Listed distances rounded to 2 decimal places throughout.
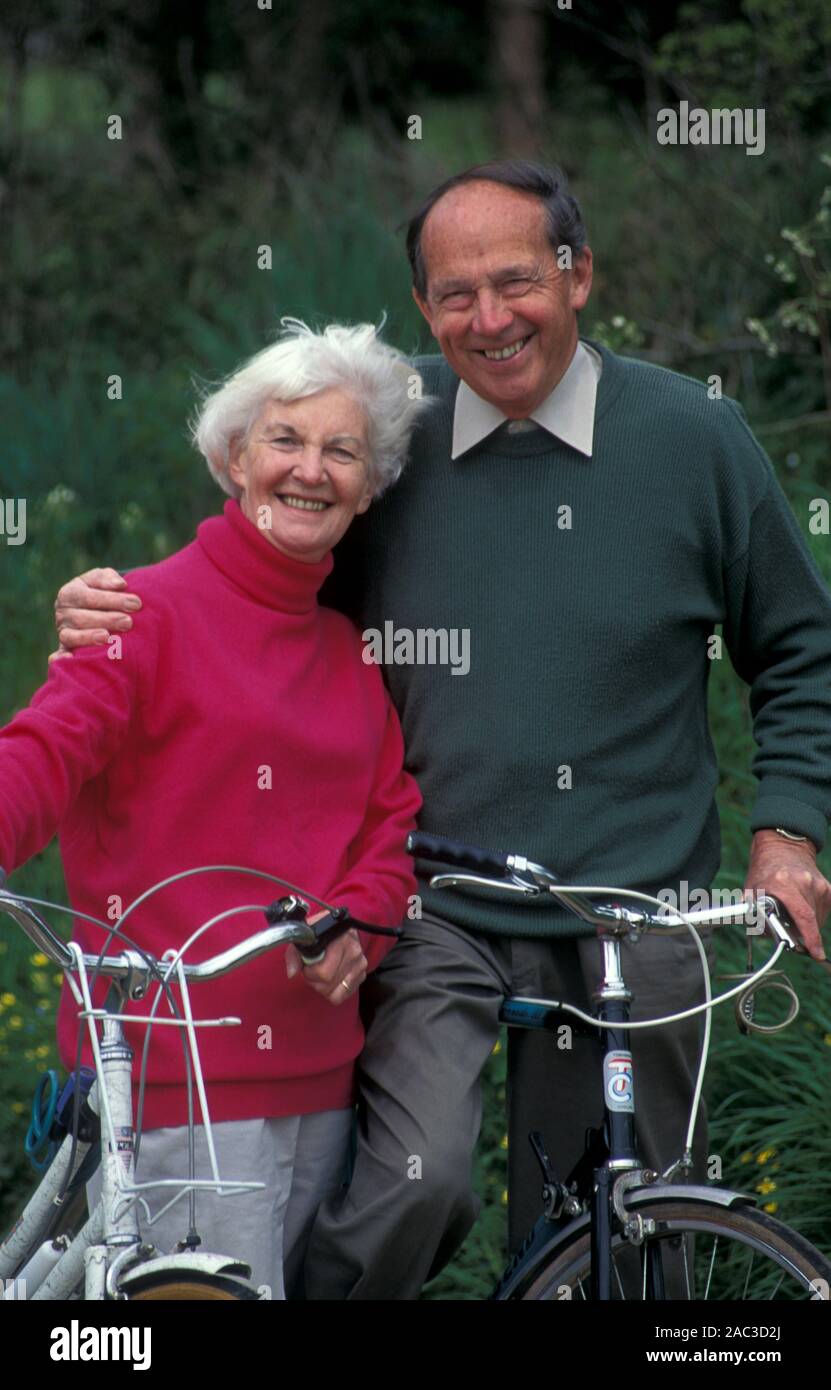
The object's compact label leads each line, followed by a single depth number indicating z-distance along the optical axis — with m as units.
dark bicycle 2.77
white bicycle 2.54
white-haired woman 3.11
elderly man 3.34
